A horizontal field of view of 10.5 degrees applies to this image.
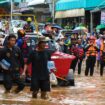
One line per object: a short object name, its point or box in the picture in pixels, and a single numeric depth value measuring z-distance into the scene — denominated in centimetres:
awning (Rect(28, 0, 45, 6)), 5470
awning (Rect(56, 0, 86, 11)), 4309
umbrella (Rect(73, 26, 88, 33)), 3389
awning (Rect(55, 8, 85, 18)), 4306
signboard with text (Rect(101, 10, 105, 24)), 3919
